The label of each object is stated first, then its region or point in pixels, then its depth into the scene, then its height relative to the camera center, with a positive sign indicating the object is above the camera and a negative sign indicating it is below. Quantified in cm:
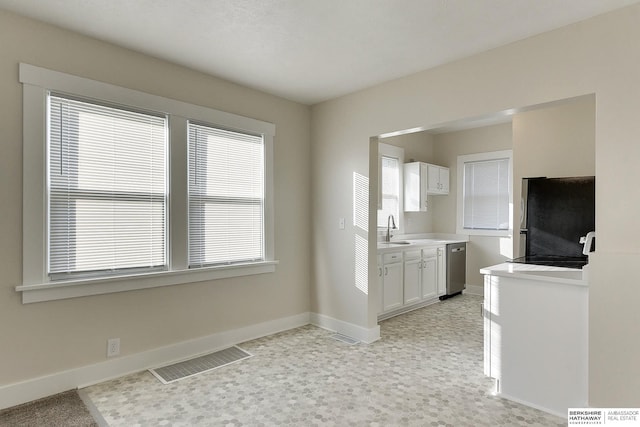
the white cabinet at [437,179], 565 +55
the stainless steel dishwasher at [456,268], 538 -84
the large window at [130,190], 245 +18
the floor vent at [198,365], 282 -129
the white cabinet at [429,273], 489 -84
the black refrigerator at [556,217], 320 -3
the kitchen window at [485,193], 542 +32
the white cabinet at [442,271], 521 -85
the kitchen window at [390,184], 525 +44
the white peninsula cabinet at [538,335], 222 -80
